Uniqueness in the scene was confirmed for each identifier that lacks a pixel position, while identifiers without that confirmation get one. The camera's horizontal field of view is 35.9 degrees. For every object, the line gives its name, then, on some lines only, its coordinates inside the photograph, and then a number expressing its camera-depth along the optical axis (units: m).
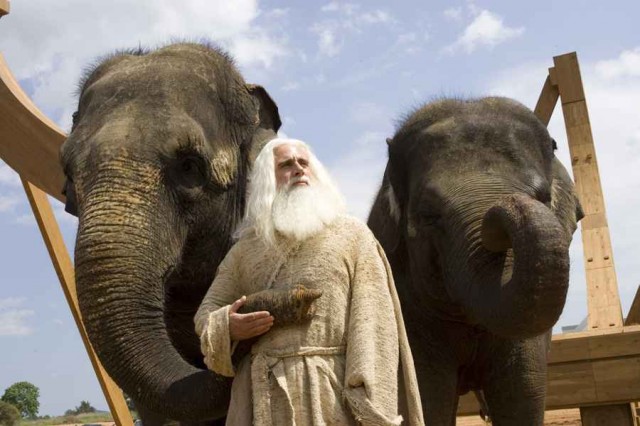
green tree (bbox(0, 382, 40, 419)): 52.66
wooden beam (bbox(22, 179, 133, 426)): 6.32
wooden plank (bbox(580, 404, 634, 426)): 6.44
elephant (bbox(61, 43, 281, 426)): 3.37
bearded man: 3.08
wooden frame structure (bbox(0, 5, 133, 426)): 5.95
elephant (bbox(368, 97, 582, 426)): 4.99
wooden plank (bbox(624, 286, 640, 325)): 7.43
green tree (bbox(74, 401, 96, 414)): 65.38
